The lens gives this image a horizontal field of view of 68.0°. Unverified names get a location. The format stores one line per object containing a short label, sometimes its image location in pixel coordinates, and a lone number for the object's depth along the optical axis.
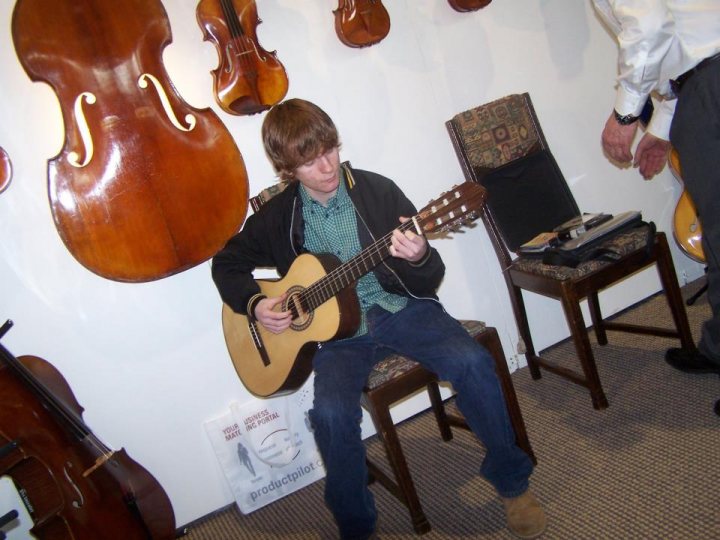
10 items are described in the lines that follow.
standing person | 1.31
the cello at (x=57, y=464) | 1.56
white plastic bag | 2.15
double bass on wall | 1.79
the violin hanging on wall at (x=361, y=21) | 2.05
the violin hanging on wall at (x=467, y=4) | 2.24
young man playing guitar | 1.52
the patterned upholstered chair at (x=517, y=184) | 2.24
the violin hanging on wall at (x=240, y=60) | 1.86
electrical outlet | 2.51
